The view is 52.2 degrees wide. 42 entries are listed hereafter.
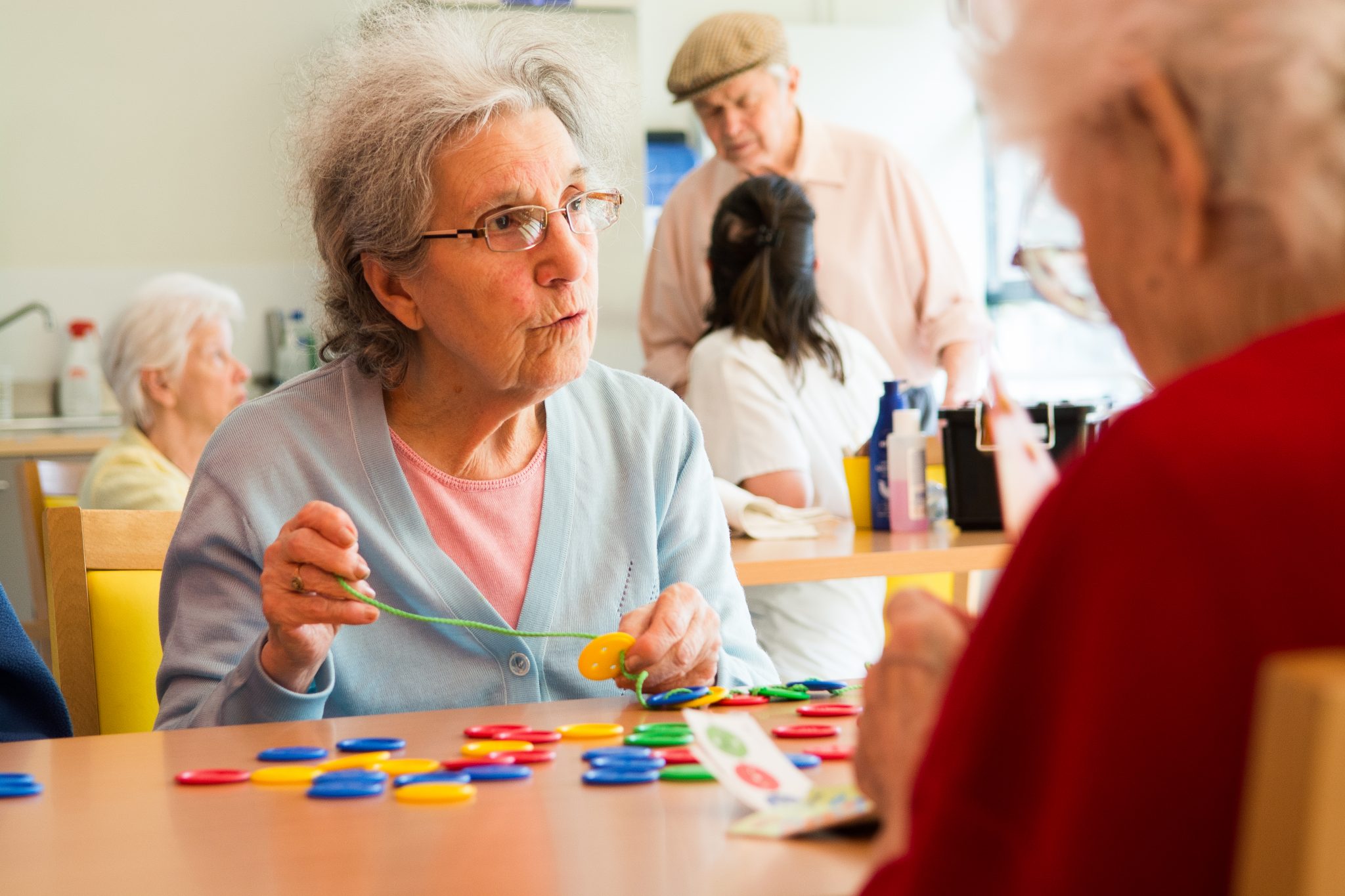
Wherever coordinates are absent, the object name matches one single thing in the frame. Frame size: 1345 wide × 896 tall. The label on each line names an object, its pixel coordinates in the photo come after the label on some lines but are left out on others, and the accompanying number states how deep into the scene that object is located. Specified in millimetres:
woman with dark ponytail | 2545
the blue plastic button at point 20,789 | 1003
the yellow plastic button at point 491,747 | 1077
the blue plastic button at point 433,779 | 970
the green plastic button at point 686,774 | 968
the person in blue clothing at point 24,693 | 1353
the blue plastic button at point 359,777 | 973
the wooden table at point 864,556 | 2252
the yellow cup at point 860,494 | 2842
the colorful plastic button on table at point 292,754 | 1083
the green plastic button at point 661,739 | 1084
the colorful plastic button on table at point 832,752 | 1032
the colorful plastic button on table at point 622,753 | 1031
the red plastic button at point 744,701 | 1263
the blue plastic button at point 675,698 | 1258
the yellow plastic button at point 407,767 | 1021
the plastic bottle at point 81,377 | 5250
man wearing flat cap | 3982
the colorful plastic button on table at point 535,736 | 1121
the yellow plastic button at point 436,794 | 935
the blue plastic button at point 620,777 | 964
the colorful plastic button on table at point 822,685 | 1327
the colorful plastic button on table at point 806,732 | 1110
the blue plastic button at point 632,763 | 995
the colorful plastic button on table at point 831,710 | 1203
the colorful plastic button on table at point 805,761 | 998
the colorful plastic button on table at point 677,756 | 1015
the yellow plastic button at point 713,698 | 1256
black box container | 2688
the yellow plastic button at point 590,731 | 1138
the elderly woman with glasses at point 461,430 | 1463
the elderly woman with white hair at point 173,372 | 3236
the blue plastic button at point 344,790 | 955
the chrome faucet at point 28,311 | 5289
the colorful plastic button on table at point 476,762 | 1028
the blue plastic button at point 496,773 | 993
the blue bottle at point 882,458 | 2742
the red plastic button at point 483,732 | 1142
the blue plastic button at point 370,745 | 1103
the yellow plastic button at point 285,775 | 1007
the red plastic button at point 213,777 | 1017
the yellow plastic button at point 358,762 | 1048
